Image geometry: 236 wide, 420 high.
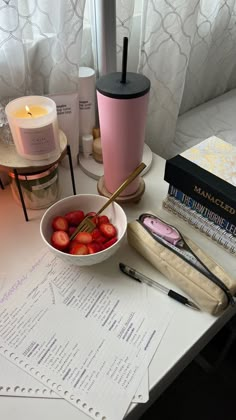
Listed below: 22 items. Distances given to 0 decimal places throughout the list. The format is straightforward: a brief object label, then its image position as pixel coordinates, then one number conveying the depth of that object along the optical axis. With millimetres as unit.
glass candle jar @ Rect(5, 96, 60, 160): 597
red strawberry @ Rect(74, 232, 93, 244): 602
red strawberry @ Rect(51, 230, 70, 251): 598
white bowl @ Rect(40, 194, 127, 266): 572
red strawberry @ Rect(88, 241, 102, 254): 586
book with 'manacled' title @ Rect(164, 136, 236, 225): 603
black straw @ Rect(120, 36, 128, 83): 569
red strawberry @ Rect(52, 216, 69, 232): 627
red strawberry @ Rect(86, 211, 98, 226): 645
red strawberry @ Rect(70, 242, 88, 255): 583
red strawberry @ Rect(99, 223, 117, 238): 625
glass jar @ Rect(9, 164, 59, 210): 667
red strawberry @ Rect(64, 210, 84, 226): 649
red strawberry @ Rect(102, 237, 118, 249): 599
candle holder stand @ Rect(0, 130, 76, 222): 624
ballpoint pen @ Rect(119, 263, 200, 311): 574
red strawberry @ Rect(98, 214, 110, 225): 651
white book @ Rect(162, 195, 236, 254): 643
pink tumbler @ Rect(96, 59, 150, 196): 590
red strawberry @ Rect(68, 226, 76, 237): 635
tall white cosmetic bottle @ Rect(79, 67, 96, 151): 753
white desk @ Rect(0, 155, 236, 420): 463
